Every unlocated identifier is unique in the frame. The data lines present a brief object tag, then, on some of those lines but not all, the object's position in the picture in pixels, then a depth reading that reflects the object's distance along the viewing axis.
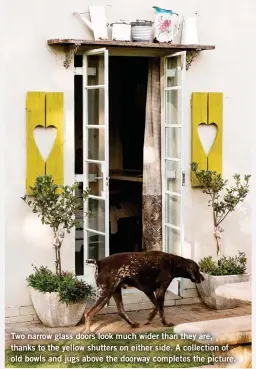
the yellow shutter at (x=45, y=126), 7.33
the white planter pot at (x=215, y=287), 7.82
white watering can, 7.46
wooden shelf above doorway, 7.39
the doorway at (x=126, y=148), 9.20
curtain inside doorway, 8.16
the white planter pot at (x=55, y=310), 7.09
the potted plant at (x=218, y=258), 7.87
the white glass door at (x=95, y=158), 7.63
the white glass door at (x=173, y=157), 7.87
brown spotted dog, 7.02
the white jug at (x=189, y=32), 7.80
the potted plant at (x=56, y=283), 7.09
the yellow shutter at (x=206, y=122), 8.05
